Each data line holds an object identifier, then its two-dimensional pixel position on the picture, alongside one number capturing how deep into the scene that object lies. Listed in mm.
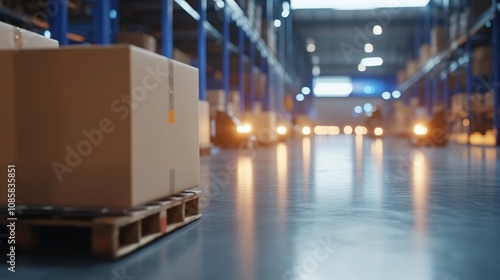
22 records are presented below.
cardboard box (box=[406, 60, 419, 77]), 26777
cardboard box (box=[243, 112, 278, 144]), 15438
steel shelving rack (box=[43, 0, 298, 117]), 5945
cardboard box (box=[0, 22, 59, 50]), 2734
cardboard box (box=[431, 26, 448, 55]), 19531
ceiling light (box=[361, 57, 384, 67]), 41247
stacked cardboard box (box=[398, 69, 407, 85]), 32569
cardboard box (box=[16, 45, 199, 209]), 2312
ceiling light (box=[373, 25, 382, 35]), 30172
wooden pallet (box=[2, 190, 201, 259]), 2193
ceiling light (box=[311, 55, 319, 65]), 42131
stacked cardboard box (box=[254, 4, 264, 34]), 16939
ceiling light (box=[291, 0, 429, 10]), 26750
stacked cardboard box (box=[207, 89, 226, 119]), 12445
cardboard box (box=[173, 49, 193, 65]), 12275
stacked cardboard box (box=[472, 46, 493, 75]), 14758
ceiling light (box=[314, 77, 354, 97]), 43438
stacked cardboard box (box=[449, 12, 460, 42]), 17047
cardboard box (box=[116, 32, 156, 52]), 7961
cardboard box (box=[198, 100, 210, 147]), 9508
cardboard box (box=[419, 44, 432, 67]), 22203
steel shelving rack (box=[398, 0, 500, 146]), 13438
